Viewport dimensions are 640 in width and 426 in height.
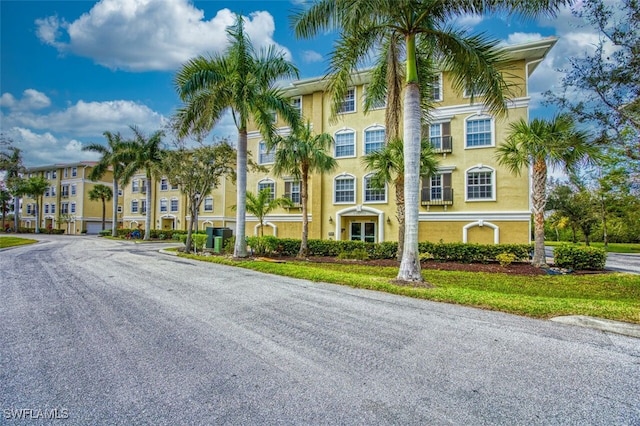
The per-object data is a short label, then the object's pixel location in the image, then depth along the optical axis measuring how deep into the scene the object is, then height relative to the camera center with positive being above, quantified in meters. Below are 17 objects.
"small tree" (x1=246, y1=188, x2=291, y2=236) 20.03 +1.18
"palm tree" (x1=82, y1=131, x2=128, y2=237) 33.91 +6.66
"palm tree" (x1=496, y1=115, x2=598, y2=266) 12.48 +2.81
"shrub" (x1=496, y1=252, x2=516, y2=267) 14.42 -1.59
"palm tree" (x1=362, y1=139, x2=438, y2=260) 13.30 +2.55
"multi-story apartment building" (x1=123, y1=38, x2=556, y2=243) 18.52 +2.67
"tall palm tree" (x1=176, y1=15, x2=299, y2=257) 14.09 +5.68
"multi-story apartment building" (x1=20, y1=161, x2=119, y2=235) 51.41 +3.19
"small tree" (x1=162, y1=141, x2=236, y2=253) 18.69 +3.17
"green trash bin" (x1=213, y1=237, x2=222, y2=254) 18.58 -1.34
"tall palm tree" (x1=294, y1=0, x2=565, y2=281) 8.62 +5.19
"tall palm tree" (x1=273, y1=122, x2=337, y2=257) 16.76 +3.36
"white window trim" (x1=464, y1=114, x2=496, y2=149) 19.23 +5.82
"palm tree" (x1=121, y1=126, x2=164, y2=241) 32.44 +6.84
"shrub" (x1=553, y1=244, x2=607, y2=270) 13.41 -1.42
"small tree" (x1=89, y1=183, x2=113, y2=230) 47.28 +4.12
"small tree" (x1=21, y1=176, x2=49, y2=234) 47.66 +4.94
